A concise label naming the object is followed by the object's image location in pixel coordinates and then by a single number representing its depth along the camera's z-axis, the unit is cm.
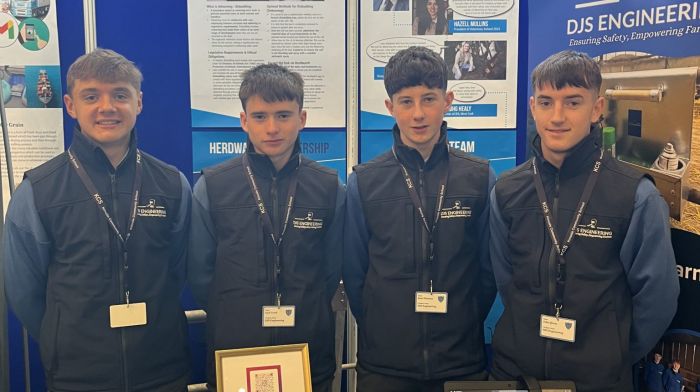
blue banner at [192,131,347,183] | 342
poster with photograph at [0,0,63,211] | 320
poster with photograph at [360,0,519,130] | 345
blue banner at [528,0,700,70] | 231
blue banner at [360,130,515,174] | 360
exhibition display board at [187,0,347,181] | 334
